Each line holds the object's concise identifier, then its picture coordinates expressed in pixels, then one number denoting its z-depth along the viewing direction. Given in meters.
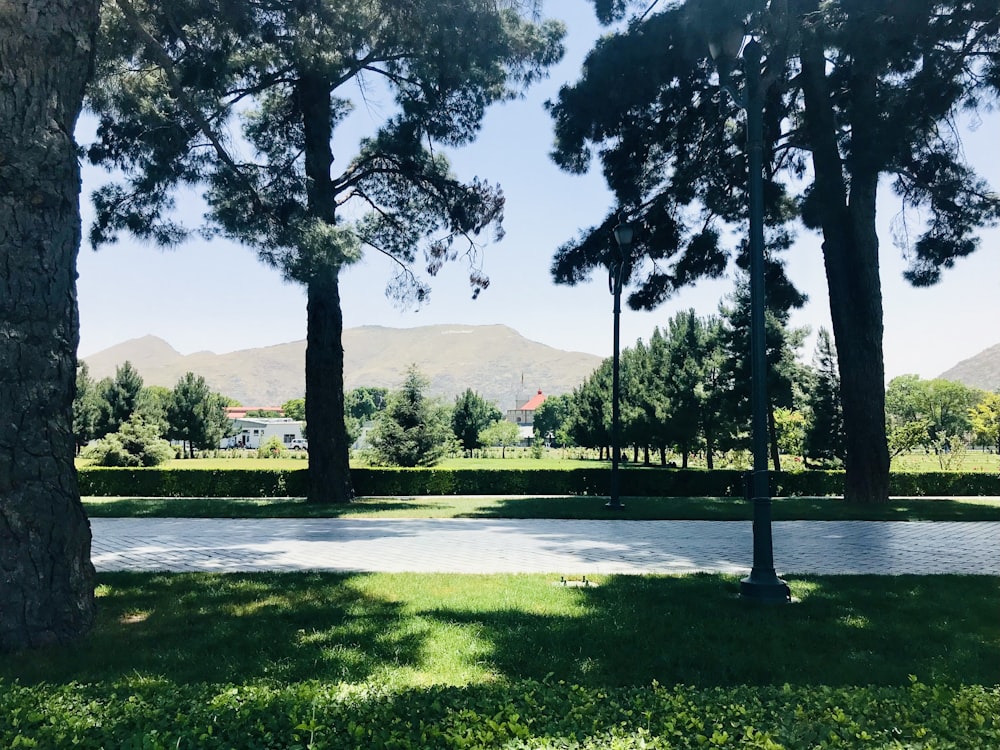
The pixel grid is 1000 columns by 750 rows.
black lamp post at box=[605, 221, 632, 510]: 15.14
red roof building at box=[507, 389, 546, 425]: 189.05
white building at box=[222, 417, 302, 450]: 113.38
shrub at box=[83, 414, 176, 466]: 26.94
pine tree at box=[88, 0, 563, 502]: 13.12
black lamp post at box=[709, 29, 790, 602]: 6.53
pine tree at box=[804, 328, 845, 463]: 29.50
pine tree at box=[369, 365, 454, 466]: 26.66
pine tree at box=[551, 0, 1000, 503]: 12.94
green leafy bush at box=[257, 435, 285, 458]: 51.97
